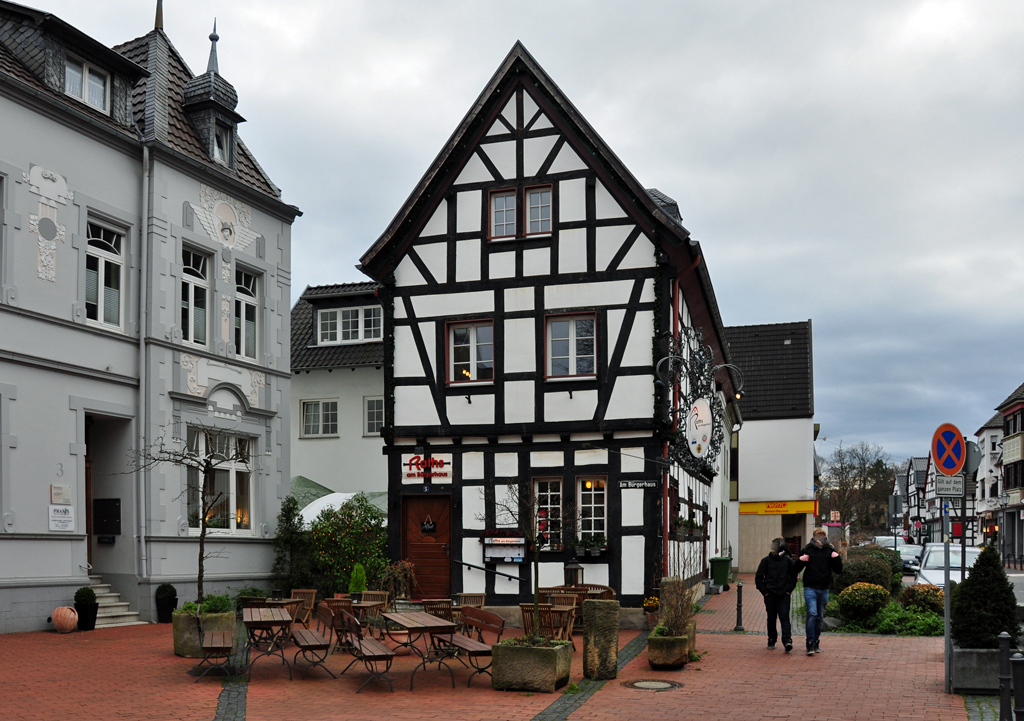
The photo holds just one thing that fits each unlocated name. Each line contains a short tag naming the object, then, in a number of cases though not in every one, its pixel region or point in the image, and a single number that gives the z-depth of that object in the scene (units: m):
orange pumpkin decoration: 18.41
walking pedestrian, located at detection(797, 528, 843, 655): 15.70
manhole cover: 13.02
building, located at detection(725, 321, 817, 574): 41.06
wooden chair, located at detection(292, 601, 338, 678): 13.22
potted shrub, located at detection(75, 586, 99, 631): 18.80
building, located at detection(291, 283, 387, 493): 31.98
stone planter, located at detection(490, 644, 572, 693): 12.68
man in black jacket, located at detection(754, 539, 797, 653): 16.20
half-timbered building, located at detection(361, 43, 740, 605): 20.23
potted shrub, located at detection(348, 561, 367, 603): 20.66
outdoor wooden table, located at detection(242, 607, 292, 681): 13.61
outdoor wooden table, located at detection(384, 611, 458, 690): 12.84
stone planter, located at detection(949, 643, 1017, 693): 12.00
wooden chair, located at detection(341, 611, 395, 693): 12.46
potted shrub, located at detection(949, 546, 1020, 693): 11.95
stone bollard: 13.55
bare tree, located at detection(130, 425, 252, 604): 20.92
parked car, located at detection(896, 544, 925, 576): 34.36
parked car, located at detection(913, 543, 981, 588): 24.39
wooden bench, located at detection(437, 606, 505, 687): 12.95
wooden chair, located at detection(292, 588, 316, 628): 17.67
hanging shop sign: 21.08
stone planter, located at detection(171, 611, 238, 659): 15.26
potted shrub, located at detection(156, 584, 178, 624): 20.50
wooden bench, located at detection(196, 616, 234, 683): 13.20
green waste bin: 27.70
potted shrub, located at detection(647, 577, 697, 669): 14.32
